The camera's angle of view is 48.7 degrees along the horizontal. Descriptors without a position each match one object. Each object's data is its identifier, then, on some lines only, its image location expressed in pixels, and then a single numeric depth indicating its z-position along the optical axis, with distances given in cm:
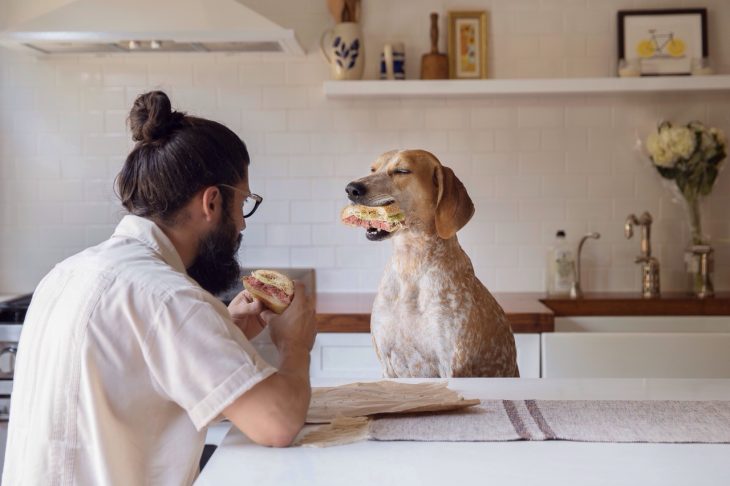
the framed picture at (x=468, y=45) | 363
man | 115
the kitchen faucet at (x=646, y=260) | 356
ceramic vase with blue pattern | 349
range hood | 287
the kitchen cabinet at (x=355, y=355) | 298
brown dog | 181
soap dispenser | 354
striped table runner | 119
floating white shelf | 341
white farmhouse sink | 292
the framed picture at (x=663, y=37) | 359
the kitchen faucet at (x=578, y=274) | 350
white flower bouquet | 344
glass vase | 351
